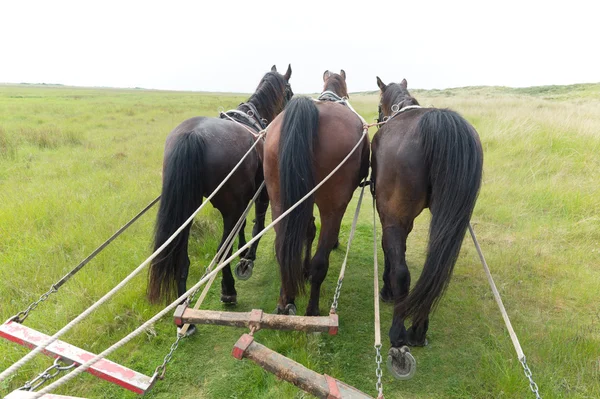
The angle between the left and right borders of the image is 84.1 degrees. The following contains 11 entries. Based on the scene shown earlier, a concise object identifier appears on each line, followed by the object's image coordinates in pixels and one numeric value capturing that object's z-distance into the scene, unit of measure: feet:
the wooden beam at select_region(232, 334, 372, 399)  5.26
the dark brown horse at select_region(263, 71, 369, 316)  8.63
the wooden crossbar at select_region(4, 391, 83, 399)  4.72
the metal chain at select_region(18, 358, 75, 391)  5.08
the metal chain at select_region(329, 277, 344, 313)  6.77
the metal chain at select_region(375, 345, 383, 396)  5.10
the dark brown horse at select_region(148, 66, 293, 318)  9.64
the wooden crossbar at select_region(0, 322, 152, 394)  5.85
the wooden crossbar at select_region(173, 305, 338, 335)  6.43
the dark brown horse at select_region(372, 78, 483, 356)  7.47
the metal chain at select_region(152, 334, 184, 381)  5.71
